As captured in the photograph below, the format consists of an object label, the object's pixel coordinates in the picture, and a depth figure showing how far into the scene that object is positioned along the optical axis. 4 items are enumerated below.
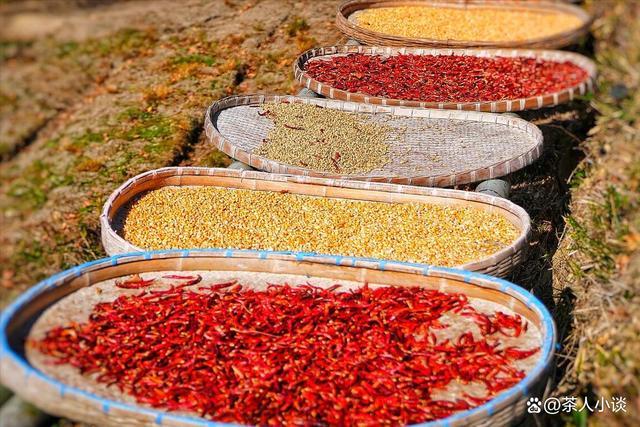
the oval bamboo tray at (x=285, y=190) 4.20
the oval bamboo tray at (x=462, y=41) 6.75
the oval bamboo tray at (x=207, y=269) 2.84
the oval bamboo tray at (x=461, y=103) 5.69
